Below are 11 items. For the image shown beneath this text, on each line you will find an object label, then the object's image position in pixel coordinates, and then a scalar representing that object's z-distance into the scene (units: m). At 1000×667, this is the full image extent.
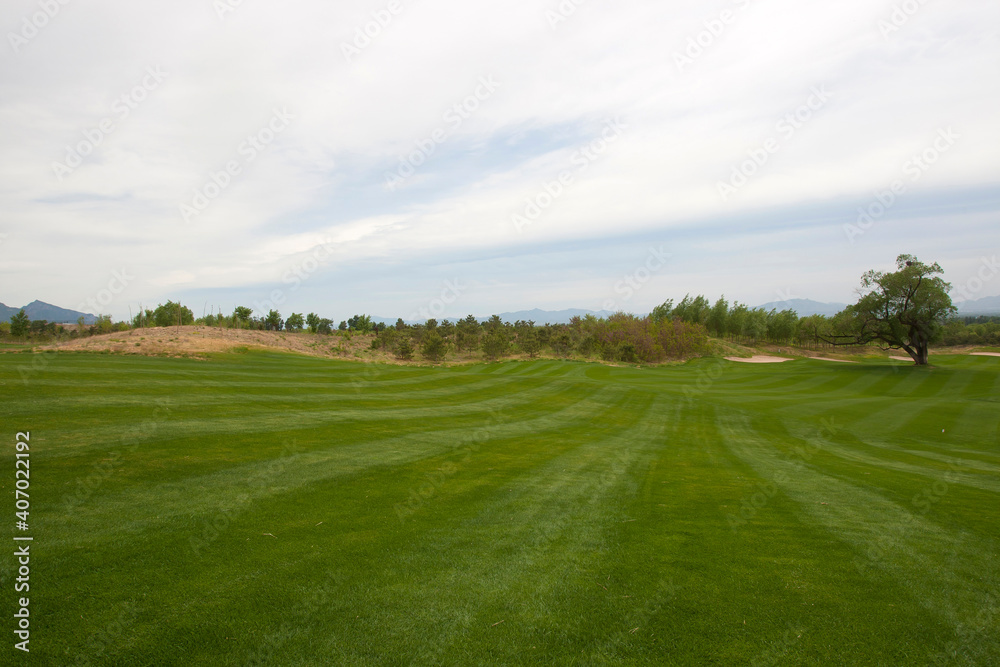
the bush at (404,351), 51.53
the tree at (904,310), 34.81
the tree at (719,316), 82.88
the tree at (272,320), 64.75
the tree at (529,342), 63.16
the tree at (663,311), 88.38
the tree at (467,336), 64.94
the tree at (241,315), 59.22
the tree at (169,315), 56.09
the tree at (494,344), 55.19
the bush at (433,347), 52.43
